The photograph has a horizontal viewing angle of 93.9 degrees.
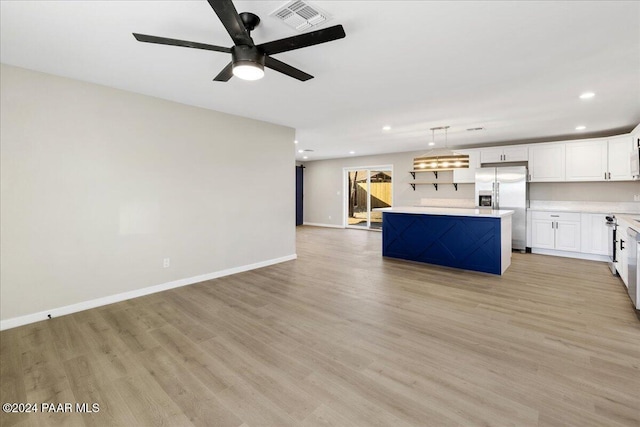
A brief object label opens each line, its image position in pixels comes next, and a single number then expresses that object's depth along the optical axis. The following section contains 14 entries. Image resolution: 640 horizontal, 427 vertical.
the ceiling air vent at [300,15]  1.97
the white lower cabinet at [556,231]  5.70
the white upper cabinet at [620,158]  5.28
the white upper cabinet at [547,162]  6.00
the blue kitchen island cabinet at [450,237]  4.60
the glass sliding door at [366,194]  9.54
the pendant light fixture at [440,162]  4.95
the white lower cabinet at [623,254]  3.71
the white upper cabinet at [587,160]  5.57
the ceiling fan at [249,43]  1.79
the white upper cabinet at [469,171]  6.96
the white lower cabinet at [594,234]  5.38
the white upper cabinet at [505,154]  6.39
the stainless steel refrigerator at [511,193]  6.20
